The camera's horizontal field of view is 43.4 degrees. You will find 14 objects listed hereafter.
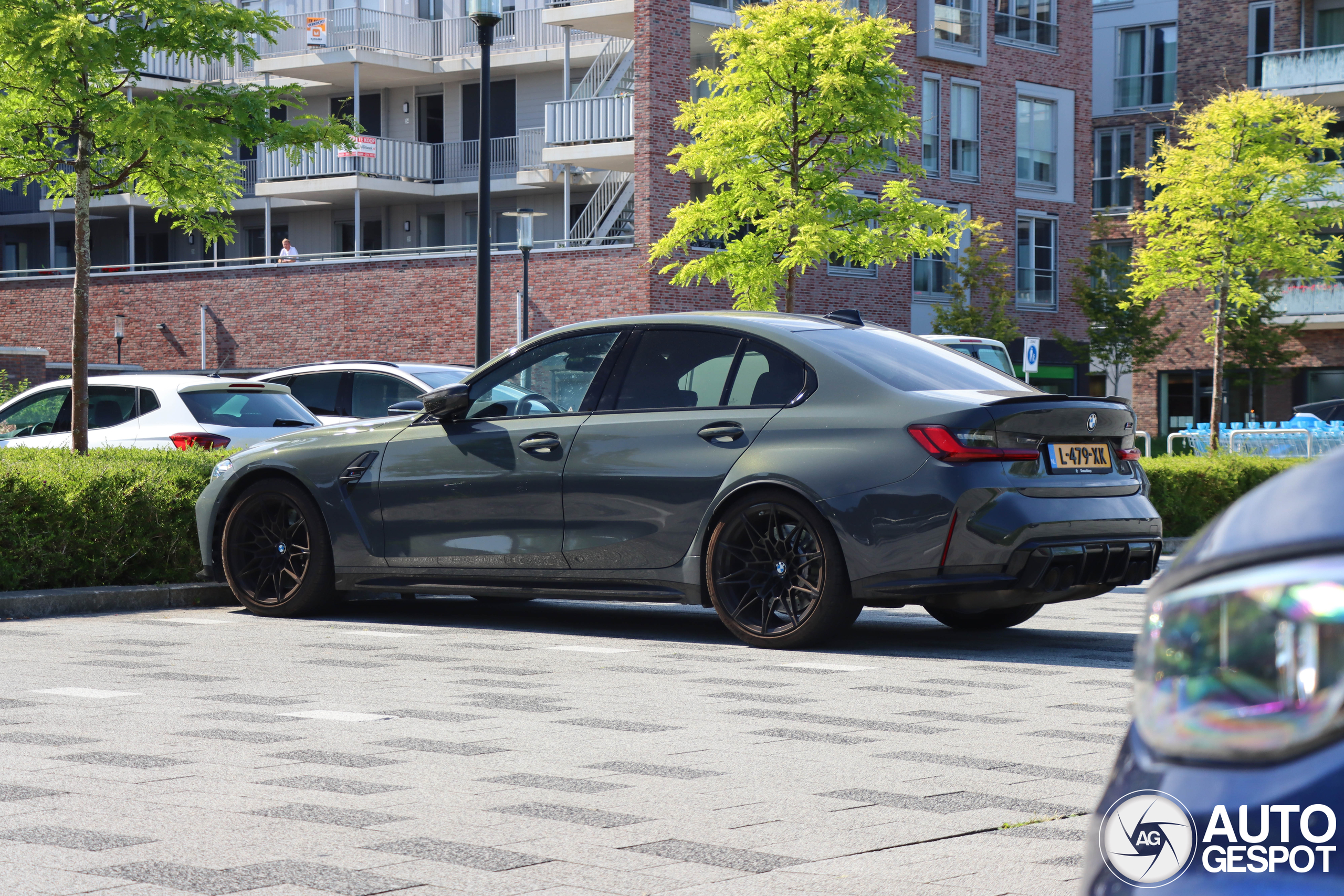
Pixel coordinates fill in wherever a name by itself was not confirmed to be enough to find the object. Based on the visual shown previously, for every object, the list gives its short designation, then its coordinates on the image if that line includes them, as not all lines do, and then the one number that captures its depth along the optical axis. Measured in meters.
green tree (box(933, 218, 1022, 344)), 39.12
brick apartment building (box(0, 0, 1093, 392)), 35.53
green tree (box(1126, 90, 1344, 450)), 31.98
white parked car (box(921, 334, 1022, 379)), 25.58
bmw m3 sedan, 7.50
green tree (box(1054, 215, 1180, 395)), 42.88
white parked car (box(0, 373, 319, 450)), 14.02
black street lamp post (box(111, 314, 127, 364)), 41.41
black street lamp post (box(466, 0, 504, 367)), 17.12
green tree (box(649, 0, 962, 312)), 24.28
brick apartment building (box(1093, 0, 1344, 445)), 45.03
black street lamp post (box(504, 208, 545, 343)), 30.64
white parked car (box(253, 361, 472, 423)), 16.41
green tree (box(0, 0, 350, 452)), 13.56
